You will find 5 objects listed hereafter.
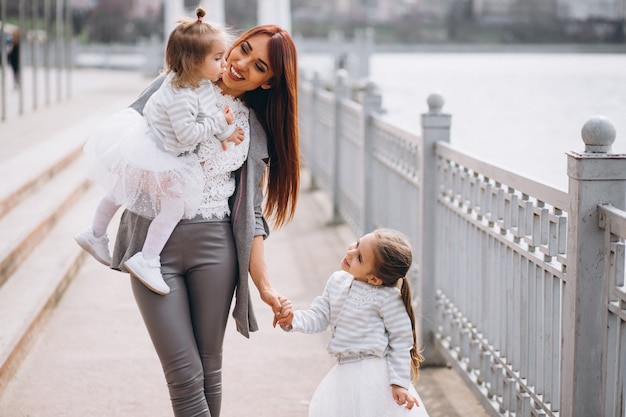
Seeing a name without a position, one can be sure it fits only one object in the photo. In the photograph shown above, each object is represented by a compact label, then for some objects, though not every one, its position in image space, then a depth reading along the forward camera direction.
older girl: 3.43
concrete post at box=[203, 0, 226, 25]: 23.05
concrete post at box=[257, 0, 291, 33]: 21.14
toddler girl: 3.29
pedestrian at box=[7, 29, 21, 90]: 24.53
